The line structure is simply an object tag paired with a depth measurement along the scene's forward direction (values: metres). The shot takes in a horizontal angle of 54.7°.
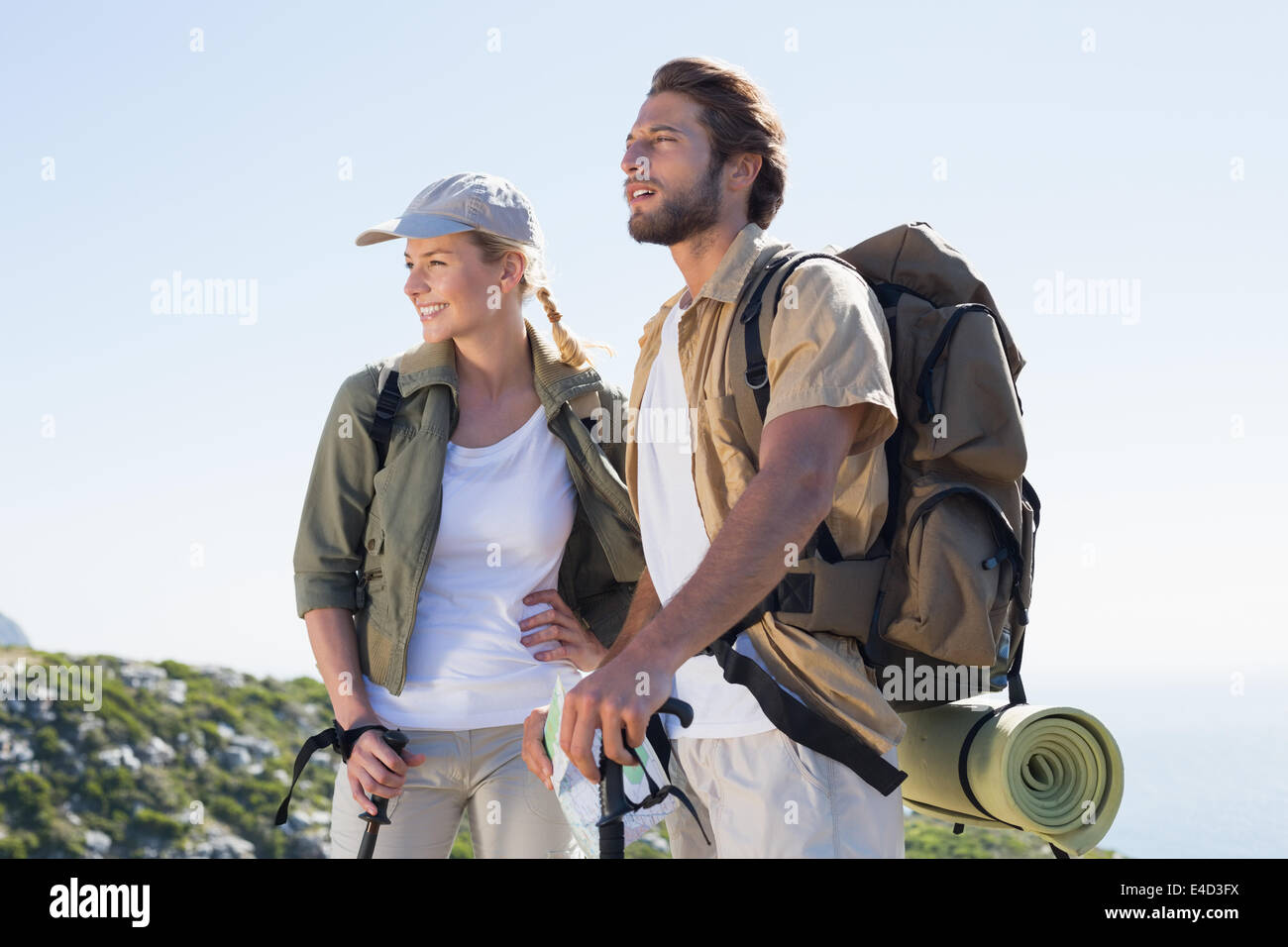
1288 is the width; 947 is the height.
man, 2.29
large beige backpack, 2.57
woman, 3.50
